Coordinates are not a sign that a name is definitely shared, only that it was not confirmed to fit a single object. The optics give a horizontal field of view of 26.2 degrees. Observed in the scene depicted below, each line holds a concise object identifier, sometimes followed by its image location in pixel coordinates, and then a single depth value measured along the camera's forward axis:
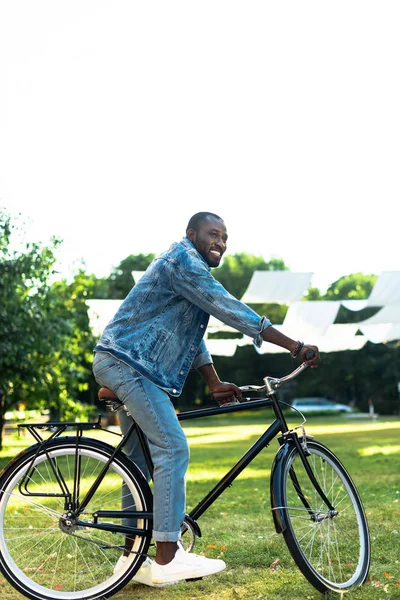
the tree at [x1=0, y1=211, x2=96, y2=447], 15.30
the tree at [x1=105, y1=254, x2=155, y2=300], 52.34
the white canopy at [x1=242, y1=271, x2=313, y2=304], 19.16
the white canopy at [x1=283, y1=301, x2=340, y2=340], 21.53
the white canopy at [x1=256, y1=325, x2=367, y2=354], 25.45
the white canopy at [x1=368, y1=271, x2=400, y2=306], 17.77
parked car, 51.34
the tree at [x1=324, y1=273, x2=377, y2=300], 55.29
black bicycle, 3.49
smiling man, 3.48
